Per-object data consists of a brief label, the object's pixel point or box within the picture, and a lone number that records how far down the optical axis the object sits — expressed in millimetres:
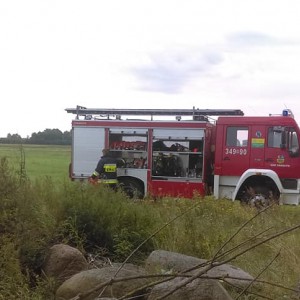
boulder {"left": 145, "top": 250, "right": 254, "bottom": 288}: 4961
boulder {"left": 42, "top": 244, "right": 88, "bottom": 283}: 5312
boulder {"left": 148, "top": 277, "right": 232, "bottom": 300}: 4309
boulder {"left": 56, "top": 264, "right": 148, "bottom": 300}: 4633
